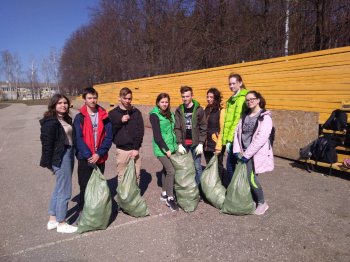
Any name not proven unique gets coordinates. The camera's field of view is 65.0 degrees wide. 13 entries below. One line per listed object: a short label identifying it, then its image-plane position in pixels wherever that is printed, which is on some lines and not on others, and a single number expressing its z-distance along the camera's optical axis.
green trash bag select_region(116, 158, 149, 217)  3.68
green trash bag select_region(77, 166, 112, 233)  3.32
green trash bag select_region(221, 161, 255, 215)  3.68
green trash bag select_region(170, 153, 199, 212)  3.89
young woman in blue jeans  3.18
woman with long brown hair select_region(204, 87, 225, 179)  4.25
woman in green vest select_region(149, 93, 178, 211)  3.89
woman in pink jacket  3.52
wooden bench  5.30
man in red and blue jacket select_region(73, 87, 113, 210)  3.46
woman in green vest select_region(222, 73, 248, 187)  3.98
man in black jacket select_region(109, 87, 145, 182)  3.88
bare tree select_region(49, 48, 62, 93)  76.97
